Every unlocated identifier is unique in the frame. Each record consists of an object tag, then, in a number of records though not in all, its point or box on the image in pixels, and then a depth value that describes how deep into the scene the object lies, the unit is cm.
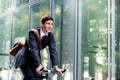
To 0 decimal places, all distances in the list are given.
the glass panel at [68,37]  849
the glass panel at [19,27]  1178
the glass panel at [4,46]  1408
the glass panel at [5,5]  1435
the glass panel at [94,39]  805
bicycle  393
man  402
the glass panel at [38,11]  1008
